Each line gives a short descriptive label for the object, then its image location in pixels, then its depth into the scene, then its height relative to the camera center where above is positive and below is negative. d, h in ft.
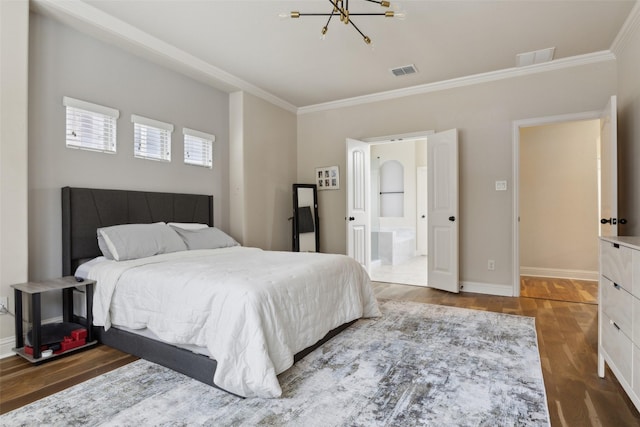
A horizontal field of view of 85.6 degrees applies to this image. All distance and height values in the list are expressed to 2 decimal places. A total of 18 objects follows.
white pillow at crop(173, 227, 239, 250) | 11.58 -0.92
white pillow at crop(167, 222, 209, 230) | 11.93 -0.47
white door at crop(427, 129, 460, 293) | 14.20 -0.01
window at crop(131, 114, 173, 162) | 11.74 +2.61
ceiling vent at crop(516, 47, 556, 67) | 12.07 +5.52
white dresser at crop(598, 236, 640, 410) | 5.42 -1.83
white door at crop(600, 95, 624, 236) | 9.80 +1.09
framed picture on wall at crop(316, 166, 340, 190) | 18.10 +1.76
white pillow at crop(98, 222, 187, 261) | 9.41 -0.81
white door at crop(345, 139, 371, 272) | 16.81 +0.48
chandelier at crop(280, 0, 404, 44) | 7.55 +4.46
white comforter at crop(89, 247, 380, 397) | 6.12 -1.95
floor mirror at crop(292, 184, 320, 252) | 17.48 -0.41
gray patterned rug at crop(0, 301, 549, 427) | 5.57 -3.35
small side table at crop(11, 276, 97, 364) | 7.64 -2.29
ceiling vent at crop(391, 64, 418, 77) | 13.44 +5.57
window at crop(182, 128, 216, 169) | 13.60 +2.62
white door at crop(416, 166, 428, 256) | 25.22 -0.15
